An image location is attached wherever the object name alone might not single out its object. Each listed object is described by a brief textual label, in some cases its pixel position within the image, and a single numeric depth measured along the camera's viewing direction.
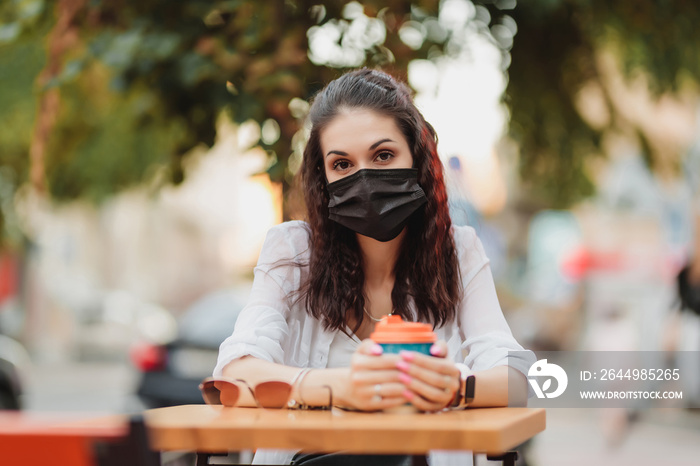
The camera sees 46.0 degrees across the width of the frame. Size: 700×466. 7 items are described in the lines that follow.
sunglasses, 1.96
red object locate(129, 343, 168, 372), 6.77
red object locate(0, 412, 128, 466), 1.25
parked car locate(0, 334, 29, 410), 7.08
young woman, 2.36
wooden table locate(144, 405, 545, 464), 1.48
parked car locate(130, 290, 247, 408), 6.59
